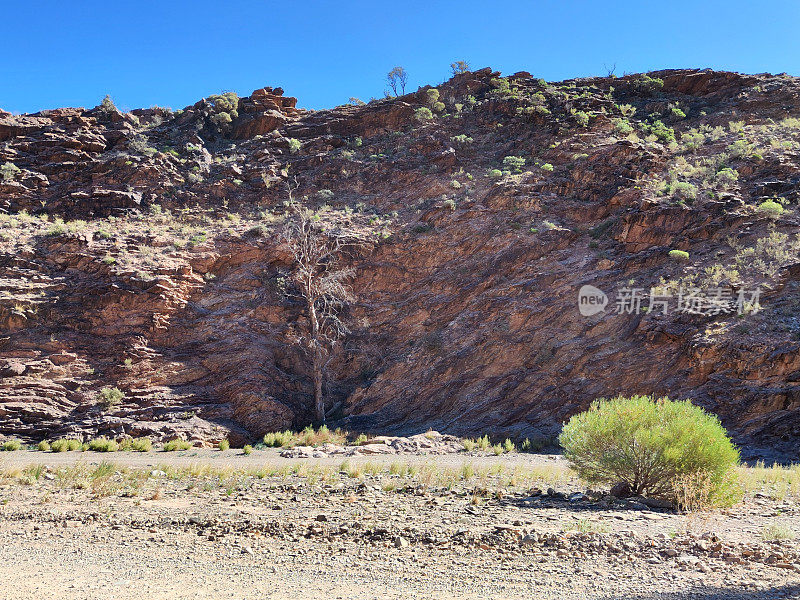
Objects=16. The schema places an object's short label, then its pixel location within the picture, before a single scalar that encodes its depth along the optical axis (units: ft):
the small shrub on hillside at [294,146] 109.81
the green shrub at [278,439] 57.36
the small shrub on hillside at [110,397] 61.52
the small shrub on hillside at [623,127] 94.63
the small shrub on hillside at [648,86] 109.60
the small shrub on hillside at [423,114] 112.57
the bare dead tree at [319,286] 71.82
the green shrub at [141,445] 54.81
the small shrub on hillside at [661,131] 92.89
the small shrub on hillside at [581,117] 98.17
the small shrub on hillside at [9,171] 95.86
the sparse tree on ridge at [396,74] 140.26
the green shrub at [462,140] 104.27
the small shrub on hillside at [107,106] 114.83
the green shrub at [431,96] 115.75
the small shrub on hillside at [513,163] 93.71
